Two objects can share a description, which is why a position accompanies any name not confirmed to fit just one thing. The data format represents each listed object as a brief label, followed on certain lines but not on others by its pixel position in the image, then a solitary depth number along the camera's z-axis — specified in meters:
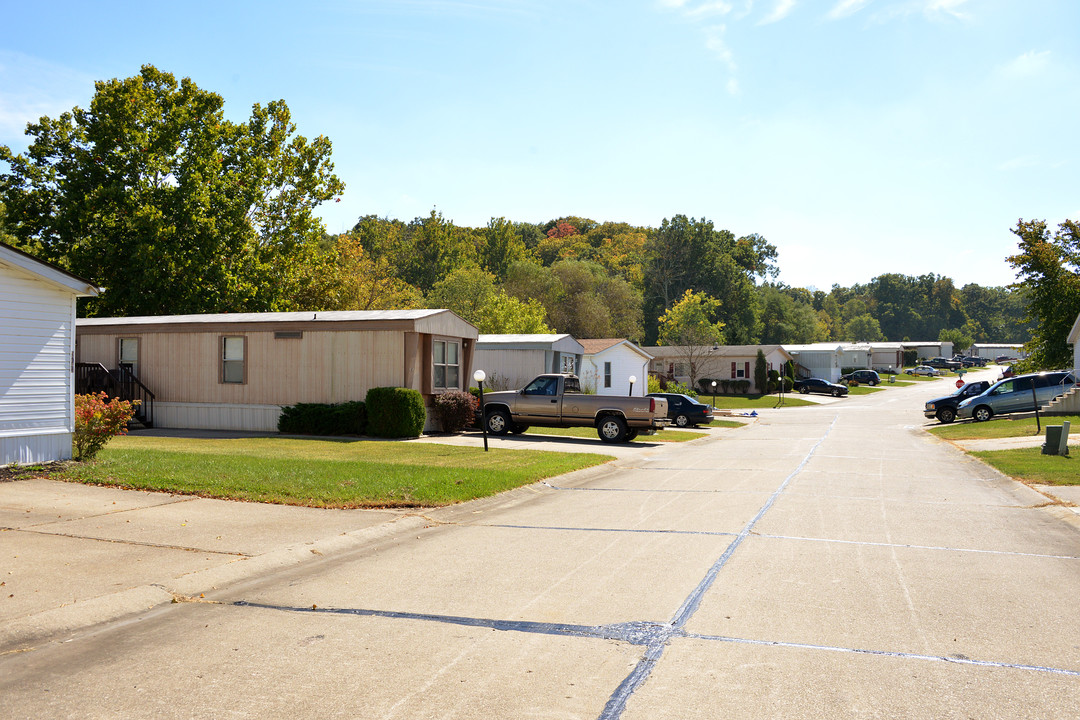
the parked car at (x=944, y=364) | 102.81
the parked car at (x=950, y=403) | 34.41
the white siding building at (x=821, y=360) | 74.69
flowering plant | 13.52
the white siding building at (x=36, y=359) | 12.89
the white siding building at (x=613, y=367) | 39.00
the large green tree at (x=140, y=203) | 32.94
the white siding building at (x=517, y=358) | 32.24
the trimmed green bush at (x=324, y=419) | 22.56
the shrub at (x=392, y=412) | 22.11
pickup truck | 23.69
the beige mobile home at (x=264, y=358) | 23.05
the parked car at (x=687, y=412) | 33.16
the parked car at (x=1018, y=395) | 32.69
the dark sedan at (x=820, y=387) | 63.14
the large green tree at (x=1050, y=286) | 41.75
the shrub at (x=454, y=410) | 24.28
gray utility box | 18.64
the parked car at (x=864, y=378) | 75.44
